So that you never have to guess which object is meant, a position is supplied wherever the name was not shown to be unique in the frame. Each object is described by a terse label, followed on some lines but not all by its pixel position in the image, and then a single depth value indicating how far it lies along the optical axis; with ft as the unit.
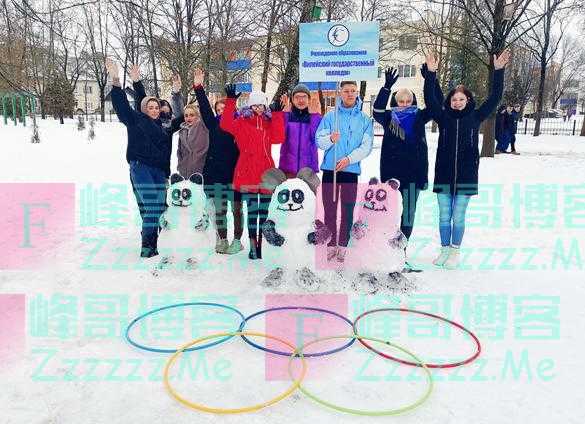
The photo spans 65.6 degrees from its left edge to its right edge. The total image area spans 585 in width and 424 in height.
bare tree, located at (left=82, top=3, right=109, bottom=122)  100.95
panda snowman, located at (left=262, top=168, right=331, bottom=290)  13.79
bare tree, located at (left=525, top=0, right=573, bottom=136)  72.84
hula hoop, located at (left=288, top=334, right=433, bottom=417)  8.57
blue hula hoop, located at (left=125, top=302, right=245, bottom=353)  10.78
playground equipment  89.20
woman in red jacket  15.52
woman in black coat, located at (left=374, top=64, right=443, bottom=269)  14.97
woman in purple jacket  15.58
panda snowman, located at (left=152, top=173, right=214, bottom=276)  15.17
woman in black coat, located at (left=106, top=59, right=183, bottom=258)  16.17
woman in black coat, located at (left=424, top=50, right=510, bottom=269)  15.20
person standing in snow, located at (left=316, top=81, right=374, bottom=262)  15.14
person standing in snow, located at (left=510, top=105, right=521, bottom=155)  50.15
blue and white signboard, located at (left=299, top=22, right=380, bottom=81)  14.79
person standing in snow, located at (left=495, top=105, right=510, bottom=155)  50.14
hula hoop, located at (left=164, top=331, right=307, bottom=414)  8.59
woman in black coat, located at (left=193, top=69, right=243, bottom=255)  16.14
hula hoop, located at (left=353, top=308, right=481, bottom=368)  10.21
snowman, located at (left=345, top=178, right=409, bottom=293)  14.26
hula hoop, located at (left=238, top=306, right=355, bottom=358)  10.55
